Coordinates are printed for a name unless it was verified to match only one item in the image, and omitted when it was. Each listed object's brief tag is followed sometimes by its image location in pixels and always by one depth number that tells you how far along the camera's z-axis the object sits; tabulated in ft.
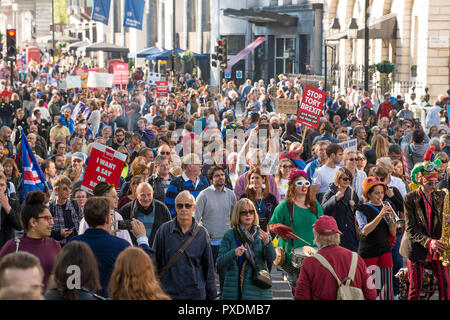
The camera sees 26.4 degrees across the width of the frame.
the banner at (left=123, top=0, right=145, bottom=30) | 146.20
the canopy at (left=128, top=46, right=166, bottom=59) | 178.49
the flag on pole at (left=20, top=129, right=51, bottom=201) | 38.91
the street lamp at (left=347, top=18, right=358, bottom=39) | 110.63
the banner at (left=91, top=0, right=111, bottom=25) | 153.38
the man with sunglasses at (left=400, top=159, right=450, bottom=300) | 30.66
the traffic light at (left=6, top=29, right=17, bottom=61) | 94.58
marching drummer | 31.09
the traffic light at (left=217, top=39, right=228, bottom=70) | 121.29
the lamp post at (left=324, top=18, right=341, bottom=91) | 125.70
